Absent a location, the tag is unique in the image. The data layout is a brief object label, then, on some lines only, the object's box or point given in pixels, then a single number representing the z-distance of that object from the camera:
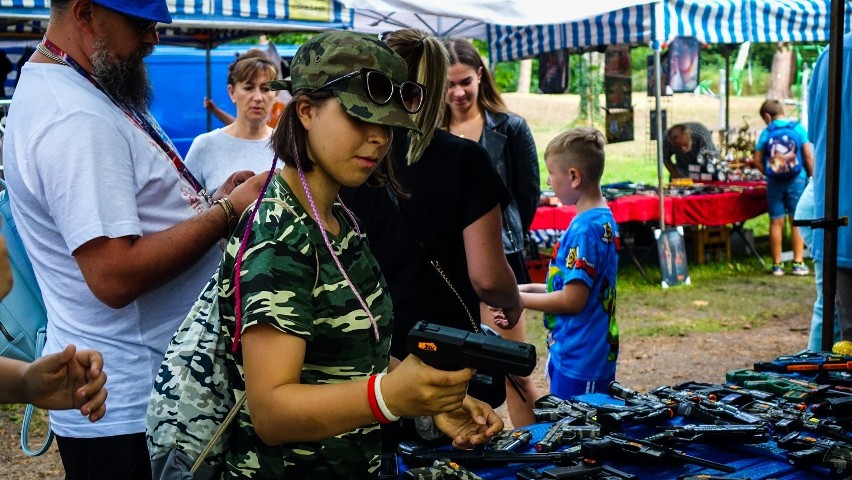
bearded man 2.30
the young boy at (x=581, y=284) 4.05
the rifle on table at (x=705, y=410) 2.92
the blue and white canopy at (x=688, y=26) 8.73
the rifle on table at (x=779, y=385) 3.24
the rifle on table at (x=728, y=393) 3.19
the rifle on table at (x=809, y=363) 3.59
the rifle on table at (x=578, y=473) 2.44
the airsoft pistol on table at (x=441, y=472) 2.43
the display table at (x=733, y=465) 2.55
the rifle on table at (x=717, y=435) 2.76
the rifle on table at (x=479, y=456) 2.57
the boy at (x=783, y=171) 10.55
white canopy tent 8.39
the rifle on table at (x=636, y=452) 2.59
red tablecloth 9.39
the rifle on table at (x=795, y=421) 2.85
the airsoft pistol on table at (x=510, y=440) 2.69
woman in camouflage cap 1.75
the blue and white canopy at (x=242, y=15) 7.21
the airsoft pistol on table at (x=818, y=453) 2.55
